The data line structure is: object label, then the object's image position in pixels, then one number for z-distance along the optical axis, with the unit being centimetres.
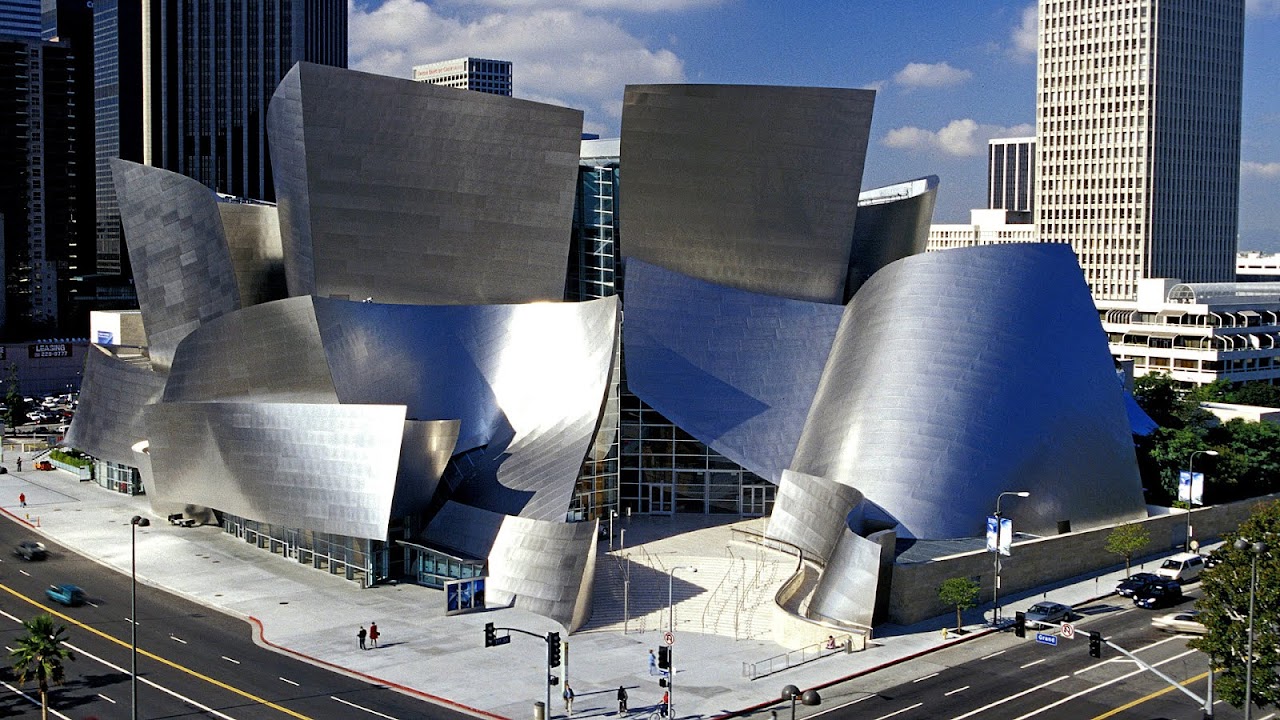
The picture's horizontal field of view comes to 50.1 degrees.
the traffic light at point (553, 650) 3203
